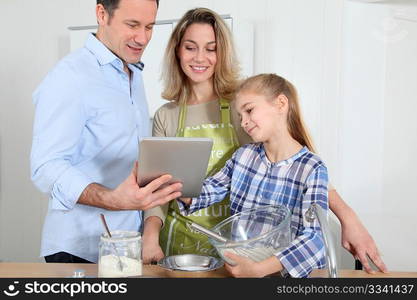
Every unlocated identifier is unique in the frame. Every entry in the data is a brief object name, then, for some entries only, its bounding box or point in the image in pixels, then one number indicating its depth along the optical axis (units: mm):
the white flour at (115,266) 1099
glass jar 1088
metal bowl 1206
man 1352
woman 1597
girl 1329
